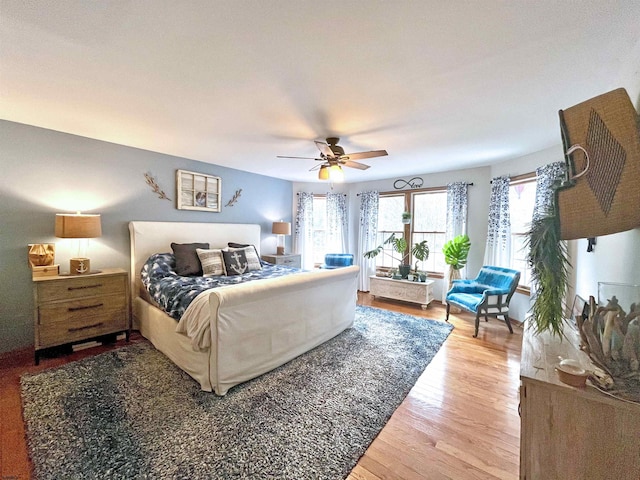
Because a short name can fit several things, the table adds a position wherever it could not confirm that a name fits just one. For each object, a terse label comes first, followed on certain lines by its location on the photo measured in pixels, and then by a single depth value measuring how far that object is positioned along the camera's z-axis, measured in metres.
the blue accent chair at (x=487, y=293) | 3.42
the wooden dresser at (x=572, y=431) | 0.90
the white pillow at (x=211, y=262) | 3.47
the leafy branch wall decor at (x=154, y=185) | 3.67
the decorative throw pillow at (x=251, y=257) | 3.91
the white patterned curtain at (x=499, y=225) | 4.00
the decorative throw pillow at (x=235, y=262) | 3.60
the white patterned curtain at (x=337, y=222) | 5.88
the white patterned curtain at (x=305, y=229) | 5.84
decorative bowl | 0.97
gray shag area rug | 1.48
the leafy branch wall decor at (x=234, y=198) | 4.68
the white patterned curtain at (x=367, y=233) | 5.59
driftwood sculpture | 0.91
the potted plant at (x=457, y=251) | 4.34
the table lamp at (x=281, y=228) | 5.21
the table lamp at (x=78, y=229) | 2.73
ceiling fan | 2.88
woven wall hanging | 0.91
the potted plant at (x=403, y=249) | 4.84
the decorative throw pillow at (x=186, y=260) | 3.39
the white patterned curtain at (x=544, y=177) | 3.13
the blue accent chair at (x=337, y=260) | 5.39
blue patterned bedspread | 2.48
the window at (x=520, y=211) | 3.77
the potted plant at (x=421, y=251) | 4.82
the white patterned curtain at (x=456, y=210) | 4.57
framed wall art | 4.01
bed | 2.11
